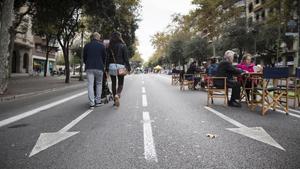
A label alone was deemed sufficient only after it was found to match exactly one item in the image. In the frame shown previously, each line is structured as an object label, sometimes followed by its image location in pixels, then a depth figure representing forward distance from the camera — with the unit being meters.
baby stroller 10.02
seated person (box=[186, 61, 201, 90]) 18.14
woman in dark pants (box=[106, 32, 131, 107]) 9.08
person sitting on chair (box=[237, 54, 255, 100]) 10.03
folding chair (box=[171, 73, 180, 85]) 24.71
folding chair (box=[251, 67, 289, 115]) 7.62
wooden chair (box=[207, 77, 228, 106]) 9.58
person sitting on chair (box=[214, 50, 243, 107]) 9.35
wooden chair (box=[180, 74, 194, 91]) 18.16
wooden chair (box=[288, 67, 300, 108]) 9.25
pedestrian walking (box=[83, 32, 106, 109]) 8.80
